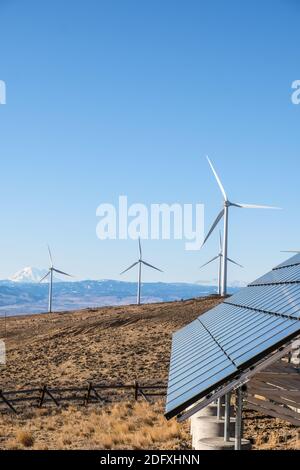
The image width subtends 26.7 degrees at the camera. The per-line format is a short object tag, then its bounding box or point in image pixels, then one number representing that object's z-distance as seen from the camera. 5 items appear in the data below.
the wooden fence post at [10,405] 35.28
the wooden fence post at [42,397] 36.66
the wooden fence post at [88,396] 37.55
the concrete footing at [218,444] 18.66
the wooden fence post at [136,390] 38.69
